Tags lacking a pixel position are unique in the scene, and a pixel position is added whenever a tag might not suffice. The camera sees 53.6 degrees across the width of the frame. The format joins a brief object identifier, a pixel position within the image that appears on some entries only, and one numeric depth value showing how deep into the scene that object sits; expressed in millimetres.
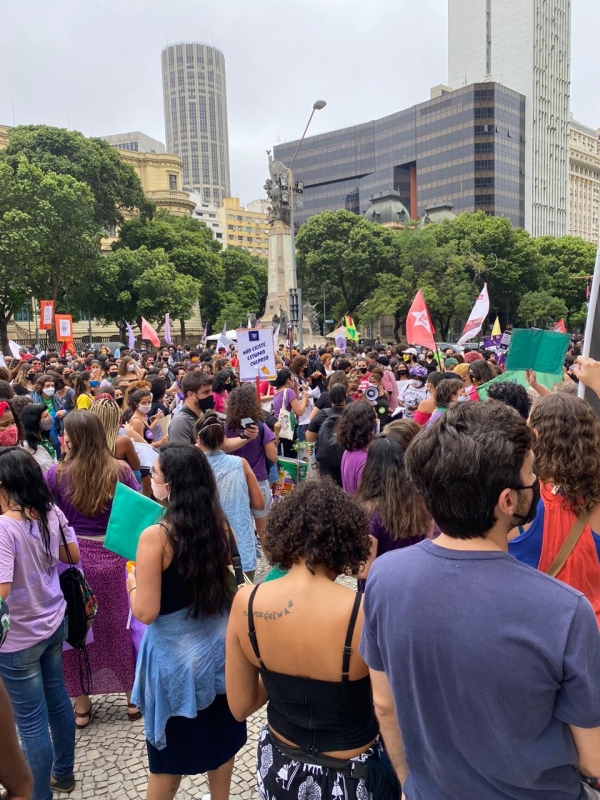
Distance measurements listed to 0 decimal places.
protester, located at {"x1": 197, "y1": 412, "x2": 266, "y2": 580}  3820
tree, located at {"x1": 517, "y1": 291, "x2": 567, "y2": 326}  47688
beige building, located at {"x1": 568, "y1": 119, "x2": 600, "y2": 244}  106125
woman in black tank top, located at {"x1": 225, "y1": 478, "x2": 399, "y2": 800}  1788
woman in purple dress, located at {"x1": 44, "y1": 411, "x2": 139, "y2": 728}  3473
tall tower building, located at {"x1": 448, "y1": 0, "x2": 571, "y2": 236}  88875
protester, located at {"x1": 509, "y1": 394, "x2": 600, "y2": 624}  2283
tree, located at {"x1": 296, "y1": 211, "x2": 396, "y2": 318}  46781
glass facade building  77562
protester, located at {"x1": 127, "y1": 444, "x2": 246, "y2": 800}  2402
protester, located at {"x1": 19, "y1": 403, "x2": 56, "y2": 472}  4438
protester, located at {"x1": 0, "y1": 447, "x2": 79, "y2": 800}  2730
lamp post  17344
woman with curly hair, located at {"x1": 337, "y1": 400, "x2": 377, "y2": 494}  4246
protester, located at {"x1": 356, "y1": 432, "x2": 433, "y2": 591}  2965
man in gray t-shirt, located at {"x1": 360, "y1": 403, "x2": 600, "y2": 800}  1244
